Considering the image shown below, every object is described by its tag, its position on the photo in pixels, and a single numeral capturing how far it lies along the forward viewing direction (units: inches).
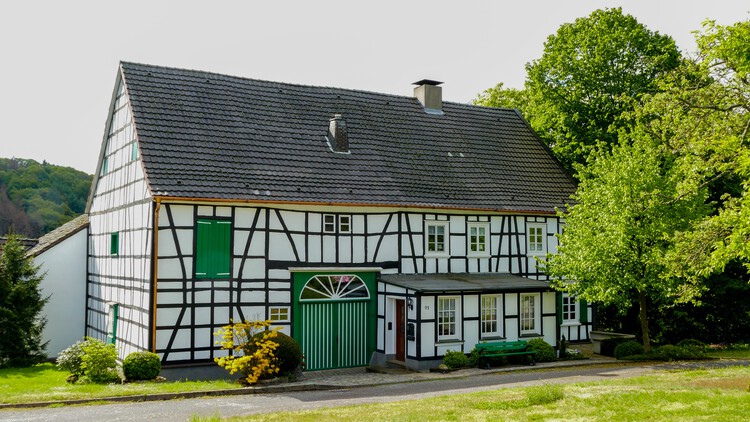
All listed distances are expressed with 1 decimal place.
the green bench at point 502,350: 912.9
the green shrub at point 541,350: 952.9
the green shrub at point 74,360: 824.3
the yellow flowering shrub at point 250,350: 774.5
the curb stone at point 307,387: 672.3
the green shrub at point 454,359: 892.6
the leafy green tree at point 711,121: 700.0
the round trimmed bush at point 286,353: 802.2
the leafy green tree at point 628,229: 924.6
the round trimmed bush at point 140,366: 775.1
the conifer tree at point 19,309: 1042.7
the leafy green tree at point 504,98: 1621.6
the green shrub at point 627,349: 984.3
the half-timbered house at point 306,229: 848.9
